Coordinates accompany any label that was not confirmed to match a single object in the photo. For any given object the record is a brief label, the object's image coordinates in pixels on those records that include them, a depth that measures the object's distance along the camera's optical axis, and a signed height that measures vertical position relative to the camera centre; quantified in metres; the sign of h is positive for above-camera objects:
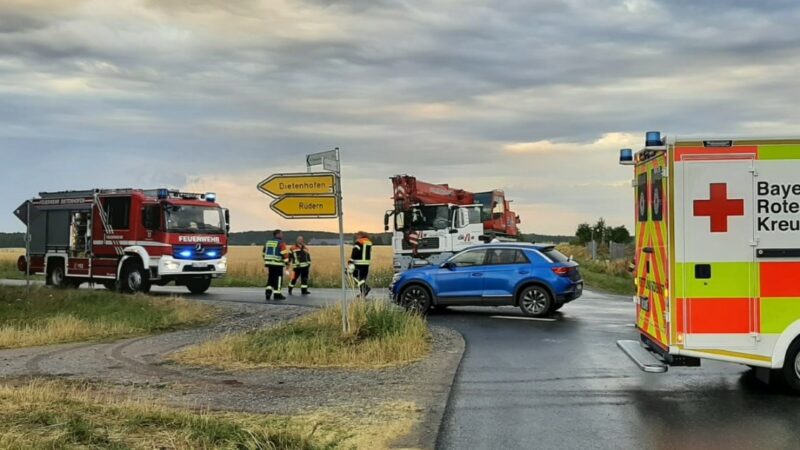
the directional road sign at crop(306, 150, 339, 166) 12.19 +1.59
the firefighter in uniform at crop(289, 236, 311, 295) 24.98 -0.20
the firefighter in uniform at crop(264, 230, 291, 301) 22.23 -0.19
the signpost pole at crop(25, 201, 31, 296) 19.33 +0.15
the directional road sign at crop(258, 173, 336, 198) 12.17 +1.16
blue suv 15.79 -0.48
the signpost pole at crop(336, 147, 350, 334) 11.92 +0.04
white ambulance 8.12 +0.11
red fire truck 22.31 +0.52
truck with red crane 26.28 +1.09
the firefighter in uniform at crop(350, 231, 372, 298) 20.66 +0.01
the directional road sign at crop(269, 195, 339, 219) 12.22 +0.82
